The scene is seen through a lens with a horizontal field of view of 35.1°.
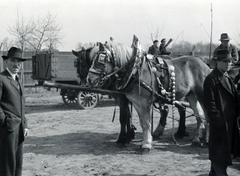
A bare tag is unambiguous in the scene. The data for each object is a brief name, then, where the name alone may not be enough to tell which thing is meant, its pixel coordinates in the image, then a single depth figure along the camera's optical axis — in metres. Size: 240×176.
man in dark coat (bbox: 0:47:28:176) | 4.50
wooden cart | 14.85
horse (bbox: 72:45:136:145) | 7.88
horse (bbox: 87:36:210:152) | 7.48
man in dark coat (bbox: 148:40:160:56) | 12.37
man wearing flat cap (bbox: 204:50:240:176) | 5.03
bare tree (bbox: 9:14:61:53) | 31.02
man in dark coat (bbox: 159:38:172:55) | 12.16
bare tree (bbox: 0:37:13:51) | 34.26
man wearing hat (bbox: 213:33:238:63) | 7.85
